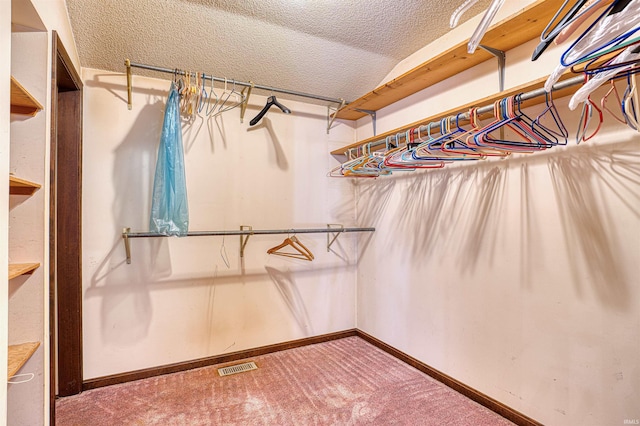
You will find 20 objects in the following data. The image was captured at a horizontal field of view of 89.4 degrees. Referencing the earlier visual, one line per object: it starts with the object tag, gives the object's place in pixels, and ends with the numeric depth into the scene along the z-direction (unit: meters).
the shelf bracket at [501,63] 1.85
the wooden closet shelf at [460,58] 1.49
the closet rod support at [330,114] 2.98
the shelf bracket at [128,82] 2.03
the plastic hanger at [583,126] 1.28
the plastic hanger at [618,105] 1.35
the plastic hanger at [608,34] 0.76
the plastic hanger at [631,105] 1.06
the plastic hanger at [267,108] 2.40
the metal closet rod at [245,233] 2.10
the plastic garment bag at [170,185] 2.04
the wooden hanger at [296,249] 2.67
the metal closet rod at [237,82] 2.09
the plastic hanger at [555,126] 1.41
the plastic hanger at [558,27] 0.76
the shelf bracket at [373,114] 2.89
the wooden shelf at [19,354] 1.13
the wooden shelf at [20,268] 1.13
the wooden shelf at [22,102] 1.18
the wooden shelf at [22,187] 1.21
